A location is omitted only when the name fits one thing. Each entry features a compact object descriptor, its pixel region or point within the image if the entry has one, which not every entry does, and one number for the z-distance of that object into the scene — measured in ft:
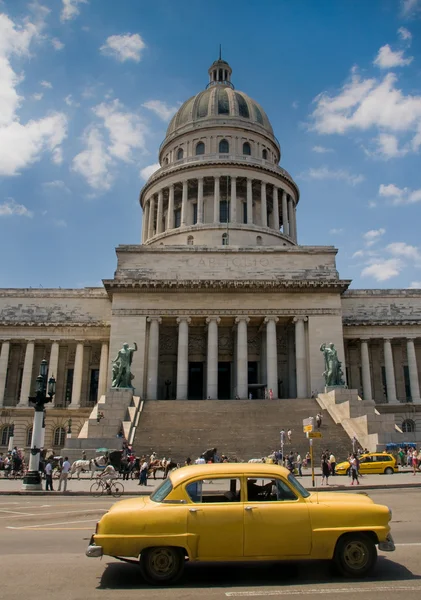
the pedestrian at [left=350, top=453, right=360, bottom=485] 78.38
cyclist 67.97
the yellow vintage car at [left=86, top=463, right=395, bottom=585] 24.62
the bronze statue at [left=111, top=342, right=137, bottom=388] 131.95
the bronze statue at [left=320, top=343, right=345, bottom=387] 136.56
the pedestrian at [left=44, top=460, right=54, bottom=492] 74.33
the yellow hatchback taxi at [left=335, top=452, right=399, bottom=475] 96.43
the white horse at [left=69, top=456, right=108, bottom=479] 92.22
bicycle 68.08
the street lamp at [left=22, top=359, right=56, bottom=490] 73.82
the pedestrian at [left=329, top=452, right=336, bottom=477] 92.99
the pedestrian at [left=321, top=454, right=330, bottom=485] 78.59
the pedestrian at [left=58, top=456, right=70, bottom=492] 73.47
